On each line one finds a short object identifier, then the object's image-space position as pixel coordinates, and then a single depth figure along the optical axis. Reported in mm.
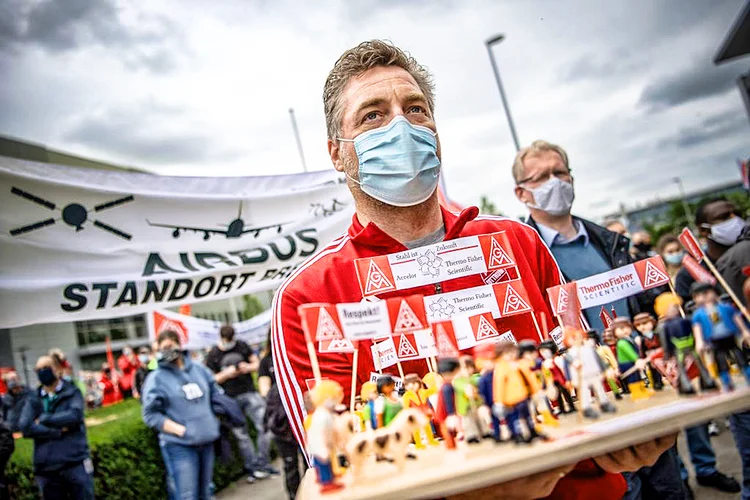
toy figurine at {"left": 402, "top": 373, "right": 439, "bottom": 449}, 422
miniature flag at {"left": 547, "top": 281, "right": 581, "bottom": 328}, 485
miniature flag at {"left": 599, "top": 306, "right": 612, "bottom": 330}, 548
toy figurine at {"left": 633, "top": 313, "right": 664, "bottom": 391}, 425
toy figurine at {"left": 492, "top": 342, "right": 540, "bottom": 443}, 358
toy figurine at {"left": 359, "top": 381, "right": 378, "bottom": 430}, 410
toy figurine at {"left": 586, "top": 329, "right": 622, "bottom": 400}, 424
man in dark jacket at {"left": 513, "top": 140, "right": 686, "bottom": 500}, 911
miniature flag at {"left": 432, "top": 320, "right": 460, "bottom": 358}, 437
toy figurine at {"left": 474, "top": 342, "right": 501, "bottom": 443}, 383
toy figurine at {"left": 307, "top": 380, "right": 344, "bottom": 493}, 352
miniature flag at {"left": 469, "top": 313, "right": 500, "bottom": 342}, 482
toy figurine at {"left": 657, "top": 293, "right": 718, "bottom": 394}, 371
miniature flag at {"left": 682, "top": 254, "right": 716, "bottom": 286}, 466
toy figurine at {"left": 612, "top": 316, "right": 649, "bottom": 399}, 415
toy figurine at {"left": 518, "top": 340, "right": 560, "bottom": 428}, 390
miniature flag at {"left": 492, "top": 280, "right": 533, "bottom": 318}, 491
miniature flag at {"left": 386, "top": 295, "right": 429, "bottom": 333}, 445
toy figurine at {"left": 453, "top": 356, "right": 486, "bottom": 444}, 383
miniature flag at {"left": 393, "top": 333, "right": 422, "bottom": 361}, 493
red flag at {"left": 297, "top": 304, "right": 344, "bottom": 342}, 417
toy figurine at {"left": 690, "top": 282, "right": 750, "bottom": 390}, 367
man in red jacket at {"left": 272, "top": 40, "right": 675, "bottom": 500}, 518
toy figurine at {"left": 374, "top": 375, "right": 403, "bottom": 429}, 407
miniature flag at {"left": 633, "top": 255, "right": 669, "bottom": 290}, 505
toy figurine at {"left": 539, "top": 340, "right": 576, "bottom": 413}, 423
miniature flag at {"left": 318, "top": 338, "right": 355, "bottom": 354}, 444
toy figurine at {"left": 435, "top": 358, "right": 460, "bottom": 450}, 391
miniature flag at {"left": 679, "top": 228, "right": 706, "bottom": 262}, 514
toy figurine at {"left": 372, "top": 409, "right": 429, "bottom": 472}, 361
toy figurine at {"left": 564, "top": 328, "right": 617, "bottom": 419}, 385
